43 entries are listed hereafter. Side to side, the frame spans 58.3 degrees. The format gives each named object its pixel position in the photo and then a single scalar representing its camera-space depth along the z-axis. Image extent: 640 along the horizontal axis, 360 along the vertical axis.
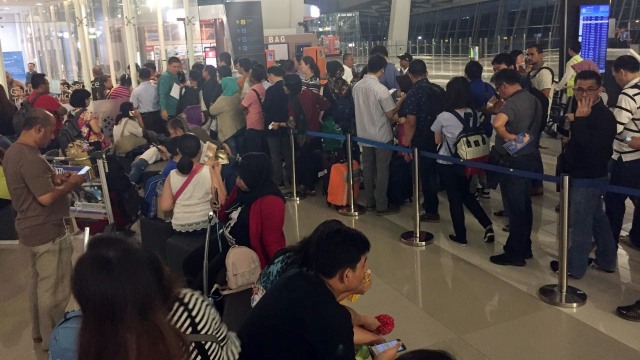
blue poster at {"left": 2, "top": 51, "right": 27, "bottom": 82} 16.39
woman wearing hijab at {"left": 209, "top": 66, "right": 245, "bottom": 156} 7.98
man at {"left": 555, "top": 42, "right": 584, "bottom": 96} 7.25
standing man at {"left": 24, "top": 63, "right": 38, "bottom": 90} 15.81
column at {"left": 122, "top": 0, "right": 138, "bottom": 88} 13.74
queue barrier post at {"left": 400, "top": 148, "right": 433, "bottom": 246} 5.49
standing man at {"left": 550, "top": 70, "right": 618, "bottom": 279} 4.09
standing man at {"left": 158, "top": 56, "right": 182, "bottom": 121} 8.49
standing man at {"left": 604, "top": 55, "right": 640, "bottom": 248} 4.62
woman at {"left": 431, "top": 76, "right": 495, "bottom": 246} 5.30
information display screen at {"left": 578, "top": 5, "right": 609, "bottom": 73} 7.23
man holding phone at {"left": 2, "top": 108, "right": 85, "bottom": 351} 3.62
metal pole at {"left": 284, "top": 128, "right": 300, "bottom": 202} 7.40
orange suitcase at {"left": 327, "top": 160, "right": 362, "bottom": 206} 6.78
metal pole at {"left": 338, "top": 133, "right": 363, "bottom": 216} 6.52
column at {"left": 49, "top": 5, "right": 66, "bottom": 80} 18.23
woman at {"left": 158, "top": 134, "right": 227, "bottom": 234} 4.30
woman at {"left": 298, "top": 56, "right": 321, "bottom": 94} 8.40
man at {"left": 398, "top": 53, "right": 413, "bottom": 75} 10.30
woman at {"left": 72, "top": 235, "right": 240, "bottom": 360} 1.56
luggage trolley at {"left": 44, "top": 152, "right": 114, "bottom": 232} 5.29
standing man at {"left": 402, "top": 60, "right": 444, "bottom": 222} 5.78
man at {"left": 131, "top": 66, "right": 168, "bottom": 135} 8.44
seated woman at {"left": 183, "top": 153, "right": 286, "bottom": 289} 3.58
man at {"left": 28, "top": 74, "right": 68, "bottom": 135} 7.40
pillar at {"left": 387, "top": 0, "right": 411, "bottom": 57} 24.52
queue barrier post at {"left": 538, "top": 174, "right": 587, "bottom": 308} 4.14
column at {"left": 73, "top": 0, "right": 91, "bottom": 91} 15.06
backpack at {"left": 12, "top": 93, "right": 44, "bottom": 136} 6.96
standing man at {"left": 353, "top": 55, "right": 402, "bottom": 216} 6.21
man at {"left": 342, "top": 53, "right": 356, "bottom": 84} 11.25
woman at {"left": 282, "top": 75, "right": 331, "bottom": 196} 7.24
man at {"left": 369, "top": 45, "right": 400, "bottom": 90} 9.36
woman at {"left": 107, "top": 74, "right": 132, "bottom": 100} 8.82
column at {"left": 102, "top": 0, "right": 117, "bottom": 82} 15.27
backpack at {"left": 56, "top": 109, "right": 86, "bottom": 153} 6.89
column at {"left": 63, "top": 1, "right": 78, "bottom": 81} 16.69
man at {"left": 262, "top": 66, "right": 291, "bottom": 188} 7.32
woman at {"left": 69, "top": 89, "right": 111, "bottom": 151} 6.80
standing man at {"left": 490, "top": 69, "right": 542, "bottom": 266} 4.70
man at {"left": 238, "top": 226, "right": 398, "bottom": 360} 2.15
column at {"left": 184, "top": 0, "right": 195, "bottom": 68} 13.50
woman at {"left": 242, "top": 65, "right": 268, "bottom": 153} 7.62
